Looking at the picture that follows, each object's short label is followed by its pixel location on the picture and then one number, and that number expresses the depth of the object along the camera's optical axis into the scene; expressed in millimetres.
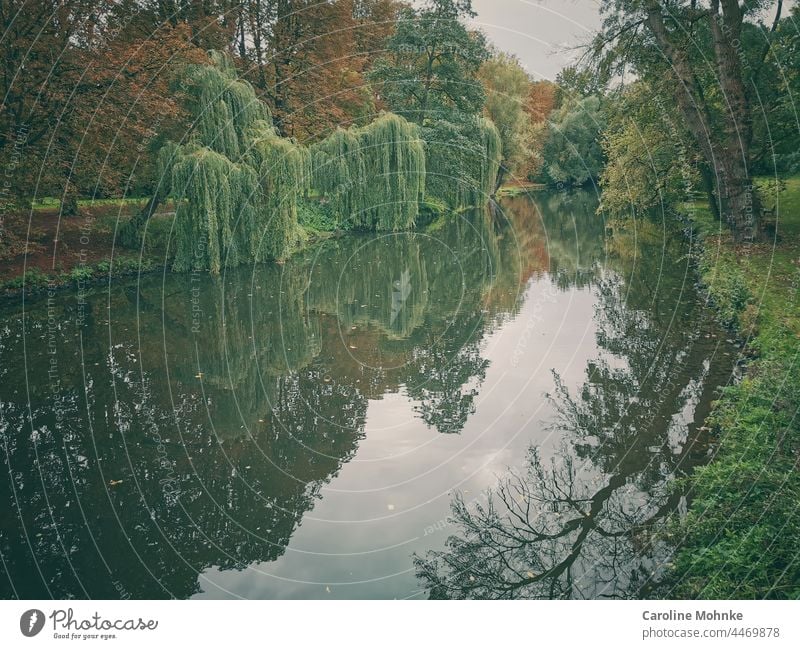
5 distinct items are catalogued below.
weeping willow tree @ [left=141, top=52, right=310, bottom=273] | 19562
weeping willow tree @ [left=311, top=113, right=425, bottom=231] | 27984
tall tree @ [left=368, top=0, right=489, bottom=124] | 34000
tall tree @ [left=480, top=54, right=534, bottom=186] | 47906
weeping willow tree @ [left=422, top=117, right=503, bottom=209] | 34281
